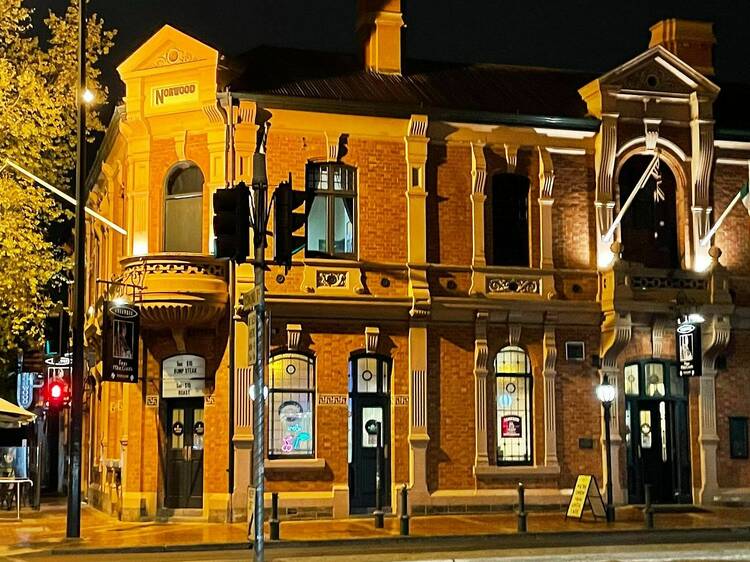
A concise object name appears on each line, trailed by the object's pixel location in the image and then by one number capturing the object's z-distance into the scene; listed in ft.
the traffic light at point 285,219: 45.62
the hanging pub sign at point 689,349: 86.63
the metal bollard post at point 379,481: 74.43
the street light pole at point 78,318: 68.01
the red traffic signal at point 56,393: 88.74
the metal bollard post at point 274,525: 66.69
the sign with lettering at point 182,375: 82.94
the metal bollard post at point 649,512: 72.43
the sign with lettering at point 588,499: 77.46
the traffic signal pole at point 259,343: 44.86
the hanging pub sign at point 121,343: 78.12
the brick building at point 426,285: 82.64
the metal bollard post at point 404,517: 69.21
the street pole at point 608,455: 76.84
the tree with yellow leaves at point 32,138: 84.89
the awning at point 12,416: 75.82
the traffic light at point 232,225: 43.91
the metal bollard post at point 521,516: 70.64
